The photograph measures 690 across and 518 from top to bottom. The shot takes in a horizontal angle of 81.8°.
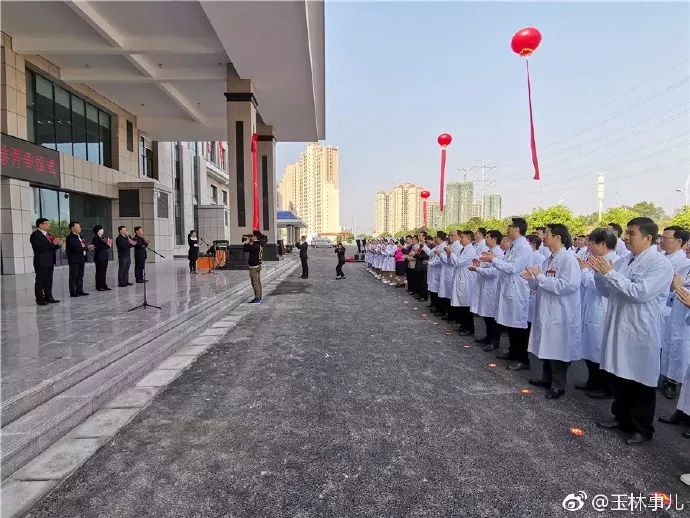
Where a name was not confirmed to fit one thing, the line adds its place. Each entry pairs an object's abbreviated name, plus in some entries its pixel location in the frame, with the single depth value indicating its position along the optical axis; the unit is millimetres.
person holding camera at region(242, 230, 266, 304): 9406
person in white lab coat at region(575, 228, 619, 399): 4156
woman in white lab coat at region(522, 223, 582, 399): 4188
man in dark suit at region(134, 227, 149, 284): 10463
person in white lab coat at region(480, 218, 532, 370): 5250
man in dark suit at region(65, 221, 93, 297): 8695
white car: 59938
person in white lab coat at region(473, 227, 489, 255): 7880
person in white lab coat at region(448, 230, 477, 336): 7013
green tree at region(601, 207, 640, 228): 37625
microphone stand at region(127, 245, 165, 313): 7072
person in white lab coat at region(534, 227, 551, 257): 6398
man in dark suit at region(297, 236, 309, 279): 15766
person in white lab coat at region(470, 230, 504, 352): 5977
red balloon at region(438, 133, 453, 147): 14586
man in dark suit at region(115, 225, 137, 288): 10367
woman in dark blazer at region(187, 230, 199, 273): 14523
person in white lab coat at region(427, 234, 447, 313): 8918
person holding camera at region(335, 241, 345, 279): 16152
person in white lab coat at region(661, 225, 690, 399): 4199
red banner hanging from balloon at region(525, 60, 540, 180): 8531
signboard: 11445
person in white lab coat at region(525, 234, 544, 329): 5504
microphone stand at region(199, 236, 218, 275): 14562
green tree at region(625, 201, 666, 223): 63188
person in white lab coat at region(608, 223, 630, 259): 6553
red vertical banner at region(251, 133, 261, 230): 15133
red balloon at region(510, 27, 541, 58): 7879
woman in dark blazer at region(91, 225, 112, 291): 9672
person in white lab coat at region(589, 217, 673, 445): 3146
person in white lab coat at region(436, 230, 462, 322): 7988
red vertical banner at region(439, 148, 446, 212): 14255
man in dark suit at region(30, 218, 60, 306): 7631
